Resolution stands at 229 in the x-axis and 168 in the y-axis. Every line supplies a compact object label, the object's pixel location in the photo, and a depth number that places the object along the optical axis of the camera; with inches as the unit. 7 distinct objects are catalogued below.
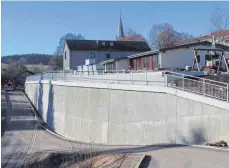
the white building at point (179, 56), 1390.3
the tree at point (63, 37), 4341.8
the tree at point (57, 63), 3665.8
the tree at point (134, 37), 3595.0
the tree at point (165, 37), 2711.6
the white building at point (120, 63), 1844.2
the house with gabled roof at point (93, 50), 2704.2
